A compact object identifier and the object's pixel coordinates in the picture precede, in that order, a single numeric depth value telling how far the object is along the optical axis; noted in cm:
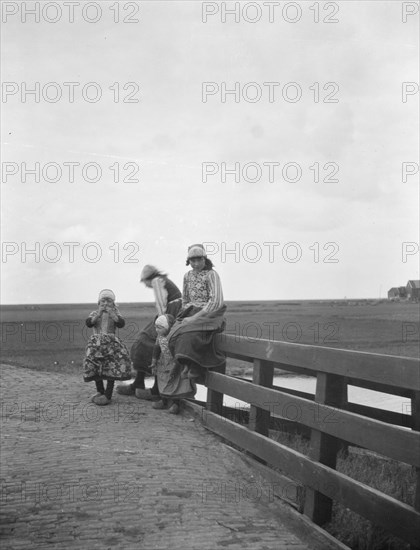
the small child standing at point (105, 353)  812
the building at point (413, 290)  12520
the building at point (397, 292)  13488
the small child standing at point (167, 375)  762
